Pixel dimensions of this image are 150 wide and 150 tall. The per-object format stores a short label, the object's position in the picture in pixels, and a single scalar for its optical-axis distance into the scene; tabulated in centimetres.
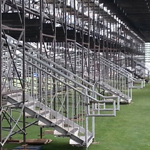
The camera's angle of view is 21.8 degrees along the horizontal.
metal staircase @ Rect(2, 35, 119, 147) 962
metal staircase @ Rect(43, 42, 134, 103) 2044
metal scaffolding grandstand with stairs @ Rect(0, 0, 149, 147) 966
